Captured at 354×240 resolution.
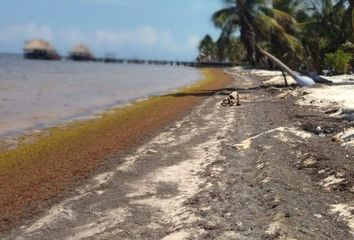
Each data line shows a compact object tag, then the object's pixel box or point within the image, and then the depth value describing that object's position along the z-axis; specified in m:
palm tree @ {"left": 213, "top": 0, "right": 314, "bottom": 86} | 27.61
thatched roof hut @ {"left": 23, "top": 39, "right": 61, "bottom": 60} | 135.62
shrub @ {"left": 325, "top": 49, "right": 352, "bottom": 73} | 32.34
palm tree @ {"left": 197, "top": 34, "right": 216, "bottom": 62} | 105.36
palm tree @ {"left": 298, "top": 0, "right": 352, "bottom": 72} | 36.91
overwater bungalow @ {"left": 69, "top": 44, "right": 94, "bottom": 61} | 155.75
